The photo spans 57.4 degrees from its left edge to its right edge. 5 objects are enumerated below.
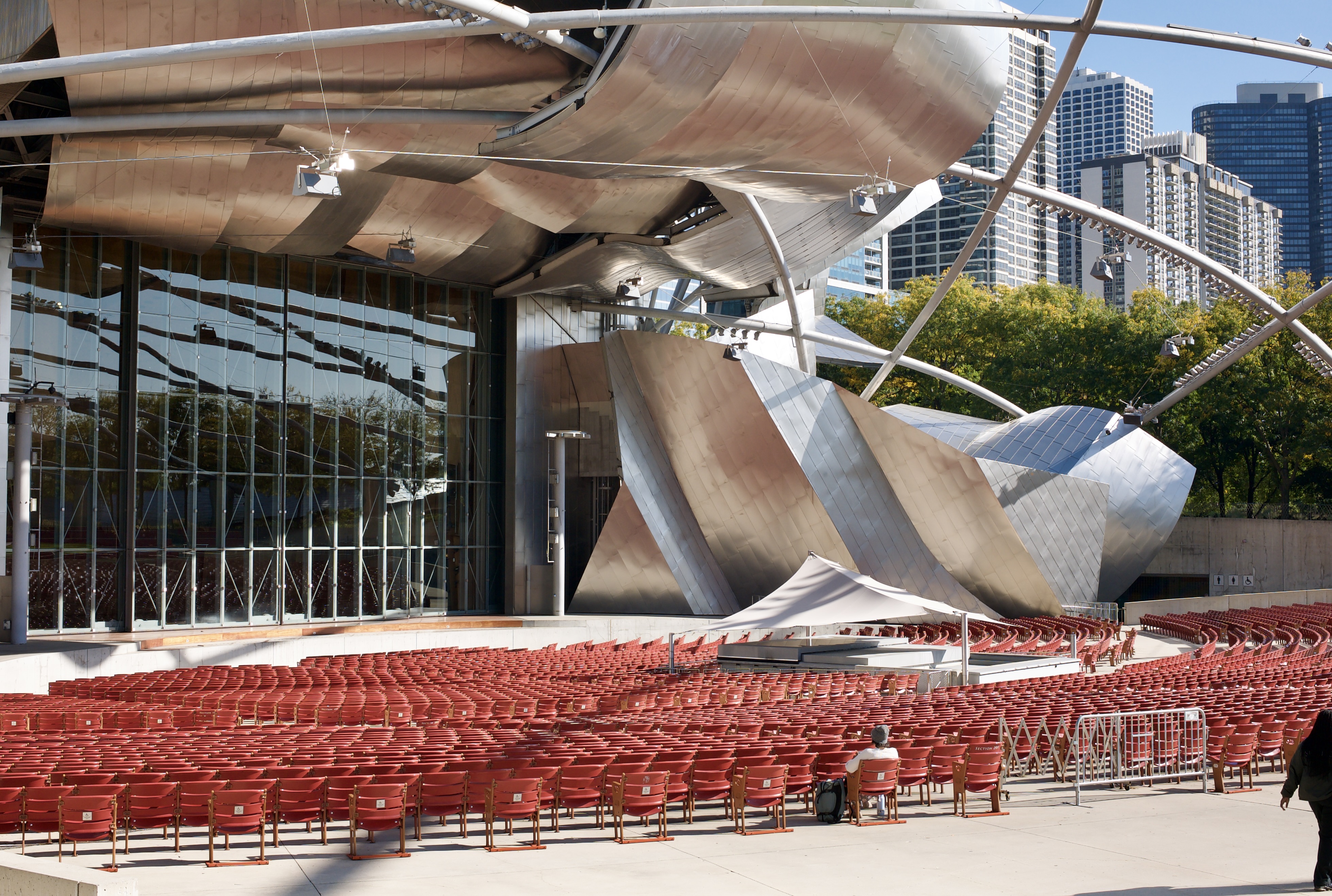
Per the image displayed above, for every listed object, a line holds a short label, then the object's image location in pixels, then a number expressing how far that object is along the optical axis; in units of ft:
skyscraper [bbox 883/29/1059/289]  591.37
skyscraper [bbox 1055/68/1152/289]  613.93
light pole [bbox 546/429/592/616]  125.90
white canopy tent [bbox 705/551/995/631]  75.46
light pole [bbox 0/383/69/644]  88.99
